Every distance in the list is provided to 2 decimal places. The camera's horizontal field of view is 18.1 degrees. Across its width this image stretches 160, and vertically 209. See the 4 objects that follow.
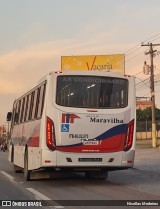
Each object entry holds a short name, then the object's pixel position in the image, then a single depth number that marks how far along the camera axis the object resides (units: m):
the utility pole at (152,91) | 51.41
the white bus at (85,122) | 14.91
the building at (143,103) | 163.25
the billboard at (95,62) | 63.95
